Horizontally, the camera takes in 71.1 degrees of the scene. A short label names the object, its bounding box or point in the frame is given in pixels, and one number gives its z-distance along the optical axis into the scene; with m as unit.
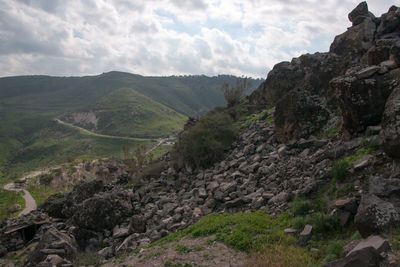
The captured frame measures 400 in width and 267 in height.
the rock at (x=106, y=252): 14.49
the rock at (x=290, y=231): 9.27
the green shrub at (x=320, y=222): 8.59
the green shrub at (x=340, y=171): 10.22
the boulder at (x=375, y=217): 6.88
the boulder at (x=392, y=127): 8.51
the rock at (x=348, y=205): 8.52
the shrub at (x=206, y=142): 24.75
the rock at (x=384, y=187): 7.83
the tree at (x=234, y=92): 49.59
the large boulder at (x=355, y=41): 19.75
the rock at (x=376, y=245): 5.86
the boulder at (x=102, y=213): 19.61
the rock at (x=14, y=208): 46.48
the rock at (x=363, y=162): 9.86
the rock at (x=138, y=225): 16.98
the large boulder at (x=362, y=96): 11.66
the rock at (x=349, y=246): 6.77
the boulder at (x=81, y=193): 27.45
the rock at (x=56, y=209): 29.38
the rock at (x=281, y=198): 11.64
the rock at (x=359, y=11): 25.20
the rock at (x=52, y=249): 14.23
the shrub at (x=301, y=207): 10.18
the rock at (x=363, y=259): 5.55
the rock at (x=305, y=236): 8.55
